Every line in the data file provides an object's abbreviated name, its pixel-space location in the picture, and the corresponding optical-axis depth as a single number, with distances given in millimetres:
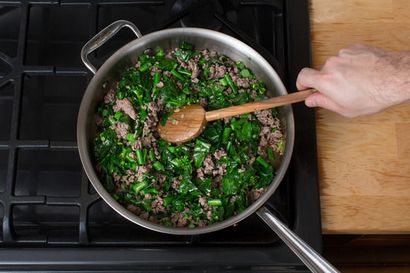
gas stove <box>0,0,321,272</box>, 931
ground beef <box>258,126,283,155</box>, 1004
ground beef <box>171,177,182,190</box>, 958
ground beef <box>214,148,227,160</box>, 974
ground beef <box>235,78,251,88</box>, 1035
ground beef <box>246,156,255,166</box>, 976
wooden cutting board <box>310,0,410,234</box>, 996
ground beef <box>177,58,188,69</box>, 1044
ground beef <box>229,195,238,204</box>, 953
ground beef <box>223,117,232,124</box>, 1008
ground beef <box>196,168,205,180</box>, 962
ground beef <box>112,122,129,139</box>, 976
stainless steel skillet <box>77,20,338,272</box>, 860
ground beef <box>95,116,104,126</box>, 998
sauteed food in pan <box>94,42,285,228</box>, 947
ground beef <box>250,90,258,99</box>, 1027
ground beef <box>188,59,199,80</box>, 1031
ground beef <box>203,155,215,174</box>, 965
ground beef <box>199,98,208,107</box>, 1013
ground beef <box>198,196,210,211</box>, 942
